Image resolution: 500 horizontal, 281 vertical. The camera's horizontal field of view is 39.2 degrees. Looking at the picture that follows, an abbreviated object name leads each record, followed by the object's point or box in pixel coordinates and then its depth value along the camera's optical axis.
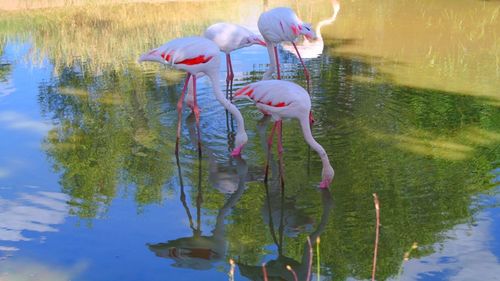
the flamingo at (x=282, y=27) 7.05
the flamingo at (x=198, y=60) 5.86
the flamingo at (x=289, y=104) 5.12
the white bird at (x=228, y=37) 7.19
